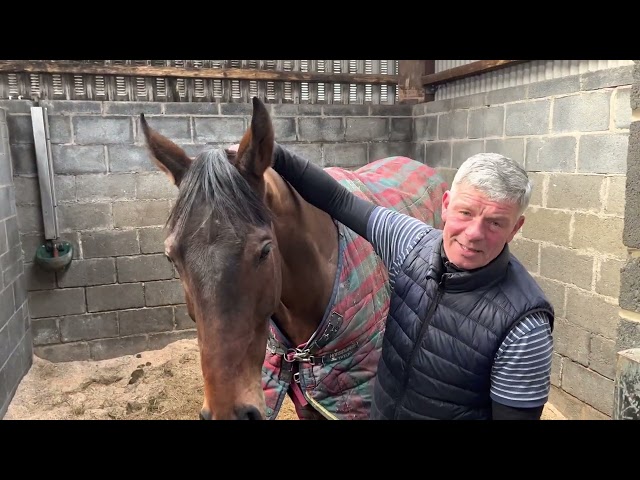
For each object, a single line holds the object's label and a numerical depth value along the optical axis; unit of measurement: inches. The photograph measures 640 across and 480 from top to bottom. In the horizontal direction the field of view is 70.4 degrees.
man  41.3
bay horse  44.3
